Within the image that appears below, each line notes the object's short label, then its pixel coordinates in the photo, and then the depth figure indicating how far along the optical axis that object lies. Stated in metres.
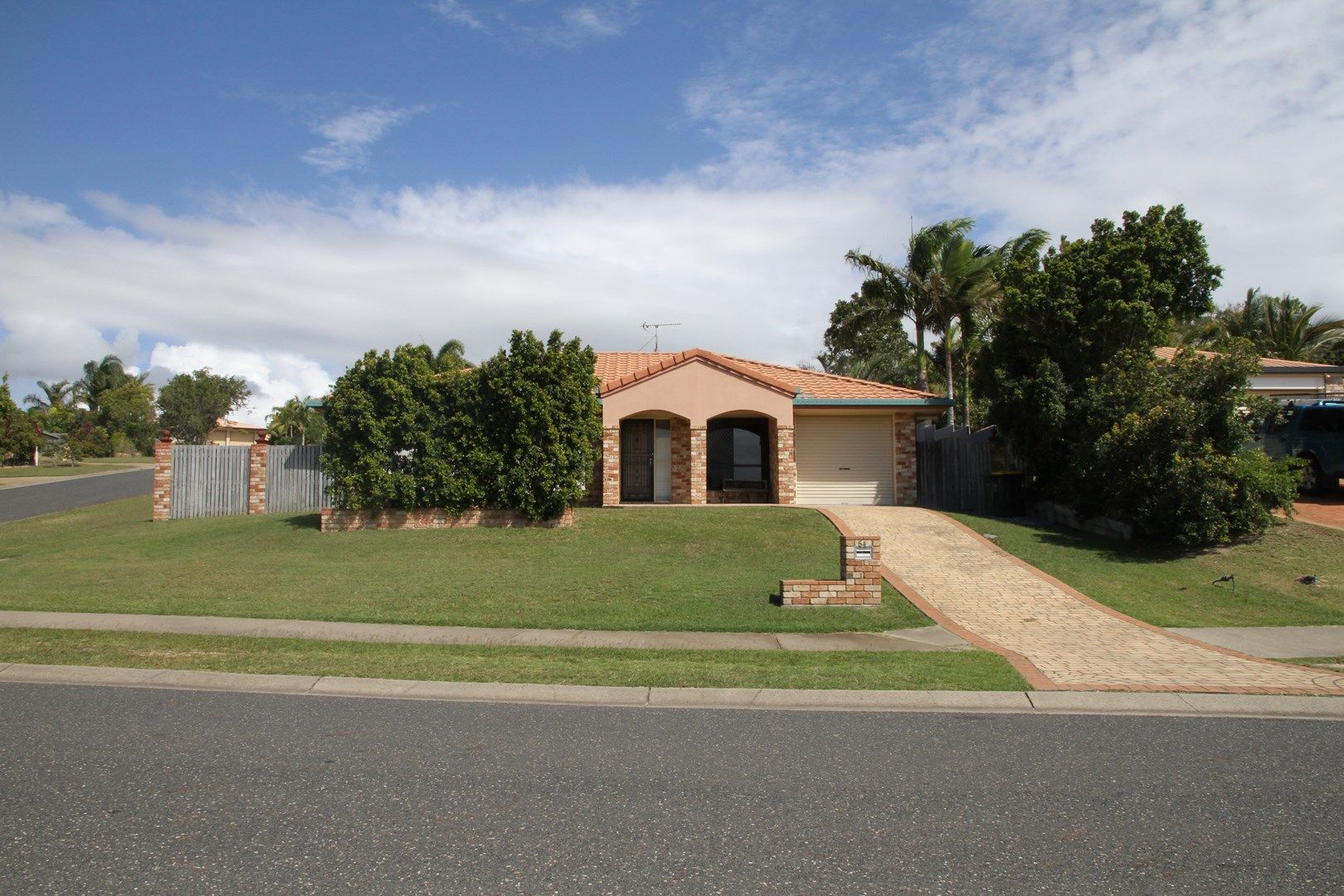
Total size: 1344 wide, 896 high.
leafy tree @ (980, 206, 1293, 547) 15.52
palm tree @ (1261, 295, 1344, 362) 38.16
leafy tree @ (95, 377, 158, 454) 72.12
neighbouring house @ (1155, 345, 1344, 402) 29.53
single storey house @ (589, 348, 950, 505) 21.03
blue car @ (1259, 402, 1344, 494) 19.44
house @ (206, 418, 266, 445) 72.88
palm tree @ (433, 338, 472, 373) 41.77
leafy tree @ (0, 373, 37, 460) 52.41
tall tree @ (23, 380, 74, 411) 73.69
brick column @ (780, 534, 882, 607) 11.89
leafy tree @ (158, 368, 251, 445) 69.38
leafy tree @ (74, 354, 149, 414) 78.38
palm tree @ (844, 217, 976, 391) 28.70
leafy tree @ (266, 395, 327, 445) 39.34
